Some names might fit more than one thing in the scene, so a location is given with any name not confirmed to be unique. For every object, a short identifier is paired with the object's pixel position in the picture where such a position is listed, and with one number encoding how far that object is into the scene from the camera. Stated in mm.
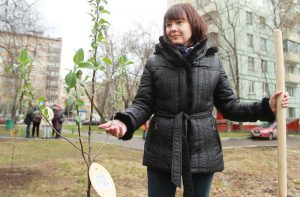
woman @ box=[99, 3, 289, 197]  1728
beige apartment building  15242
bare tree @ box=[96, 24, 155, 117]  29516
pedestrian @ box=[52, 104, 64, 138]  13242
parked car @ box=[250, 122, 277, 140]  18766
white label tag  1679
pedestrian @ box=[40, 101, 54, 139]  14031
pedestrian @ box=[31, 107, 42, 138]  13781
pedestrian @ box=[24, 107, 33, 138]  14316
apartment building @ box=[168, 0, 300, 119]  27703
